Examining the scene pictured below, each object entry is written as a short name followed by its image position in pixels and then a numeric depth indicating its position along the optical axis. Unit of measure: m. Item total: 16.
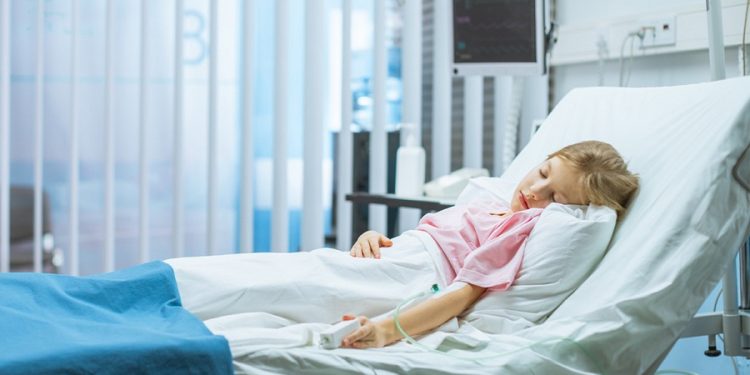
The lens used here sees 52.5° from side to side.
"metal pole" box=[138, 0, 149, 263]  2.45
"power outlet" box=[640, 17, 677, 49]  2.26
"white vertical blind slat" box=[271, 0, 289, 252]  2.61
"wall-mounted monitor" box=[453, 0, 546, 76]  2.34
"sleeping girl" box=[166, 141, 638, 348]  1.36
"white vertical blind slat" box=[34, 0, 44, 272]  2.34
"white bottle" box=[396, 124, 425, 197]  2.47
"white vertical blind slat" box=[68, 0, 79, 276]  2.38
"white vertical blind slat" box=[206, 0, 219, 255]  2.52
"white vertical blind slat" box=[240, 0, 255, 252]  2.56
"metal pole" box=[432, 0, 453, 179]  2.79
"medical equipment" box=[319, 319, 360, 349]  1.16
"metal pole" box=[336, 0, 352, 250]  2.67
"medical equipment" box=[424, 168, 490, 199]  2.36
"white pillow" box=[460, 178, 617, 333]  1.40
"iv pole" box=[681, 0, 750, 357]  1.73
